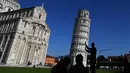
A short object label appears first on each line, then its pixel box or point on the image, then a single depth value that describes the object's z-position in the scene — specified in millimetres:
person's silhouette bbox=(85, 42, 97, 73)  4929
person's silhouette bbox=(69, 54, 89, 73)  3340
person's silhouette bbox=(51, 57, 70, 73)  3303
